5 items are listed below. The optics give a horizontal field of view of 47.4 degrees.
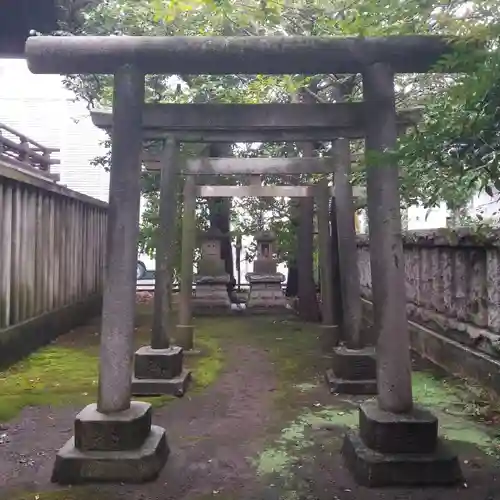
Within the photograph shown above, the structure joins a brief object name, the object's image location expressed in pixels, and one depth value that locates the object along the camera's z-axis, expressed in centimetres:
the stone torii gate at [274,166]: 446
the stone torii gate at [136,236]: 366
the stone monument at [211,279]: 1345
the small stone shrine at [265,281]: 1361
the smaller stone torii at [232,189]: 758
